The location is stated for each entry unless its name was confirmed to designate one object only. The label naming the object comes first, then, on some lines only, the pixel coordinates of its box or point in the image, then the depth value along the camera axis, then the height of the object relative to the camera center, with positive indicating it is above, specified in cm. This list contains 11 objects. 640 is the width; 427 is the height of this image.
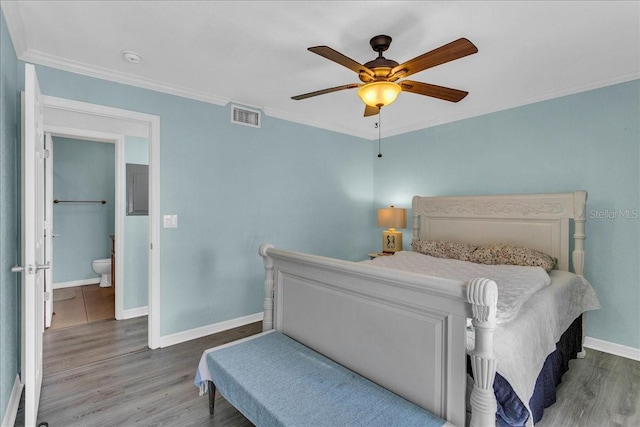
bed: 134 -61
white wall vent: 337 +103
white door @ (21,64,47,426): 163 -18
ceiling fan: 170 +85
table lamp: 412 -15
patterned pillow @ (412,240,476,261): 328 -39
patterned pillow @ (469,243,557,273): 280 -40
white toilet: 490 -90
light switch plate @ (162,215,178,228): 295 -9
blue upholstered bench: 138 -87
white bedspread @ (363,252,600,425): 151 -67
